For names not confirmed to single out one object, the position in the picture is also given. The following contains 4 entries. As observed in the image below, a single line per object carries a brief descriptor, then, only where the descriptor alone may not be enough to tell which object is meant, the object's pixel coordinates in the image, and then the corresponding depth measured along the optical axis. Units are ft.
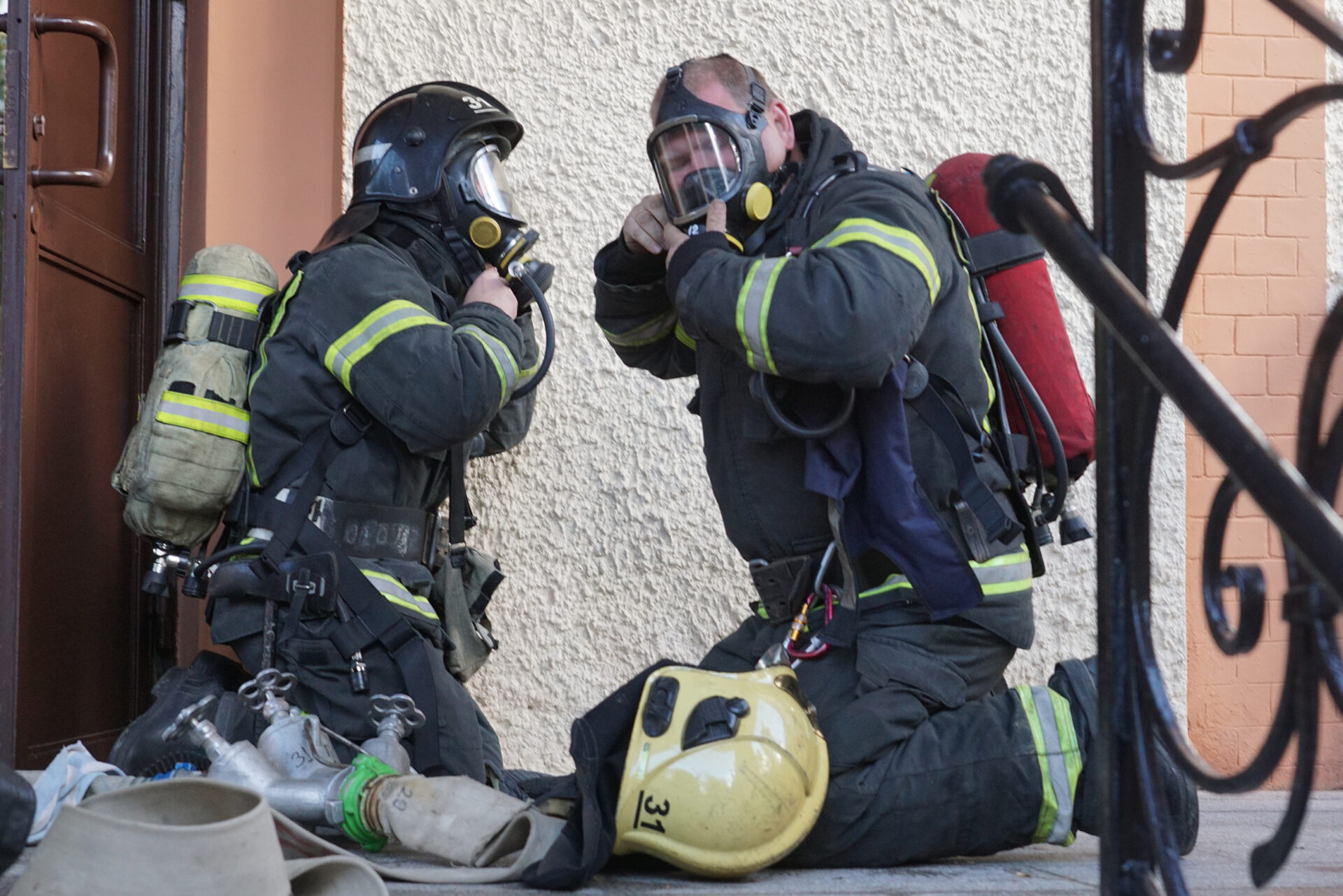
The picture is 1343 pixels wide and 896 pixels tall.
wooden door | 16.67
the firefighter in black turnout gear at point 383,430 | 17.49
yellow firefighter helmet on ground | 12.60
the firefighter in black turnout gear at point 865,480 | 14.08
